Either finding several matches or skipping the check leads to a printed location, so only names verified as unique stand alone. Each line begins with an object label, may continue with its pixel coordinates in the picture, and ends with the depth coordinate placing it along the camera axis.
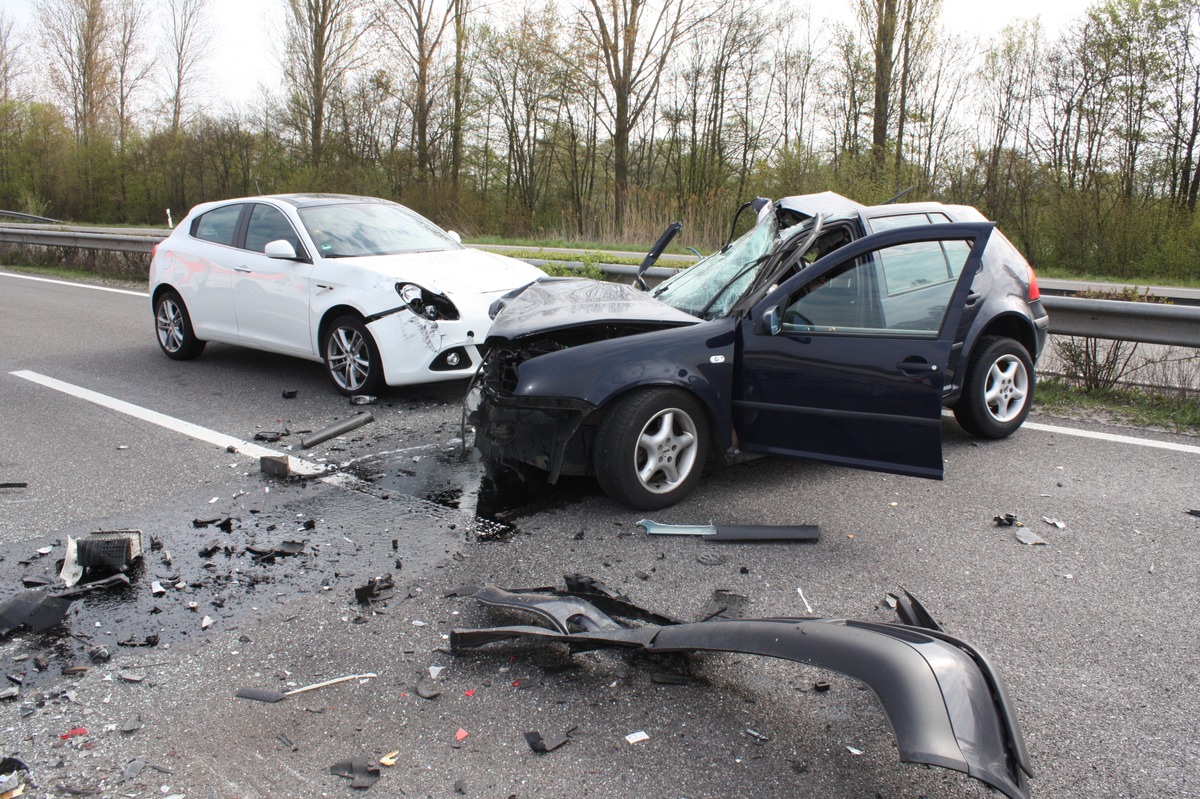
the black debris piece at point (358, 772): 2.57
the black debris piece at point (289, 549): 4.27
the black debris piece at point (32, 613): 3.50
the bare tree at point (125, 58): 46.41
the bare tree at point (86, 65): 46.06
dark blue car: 4.52
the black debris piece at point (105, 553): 3.99
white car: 6.93
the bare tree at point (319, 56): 34.25
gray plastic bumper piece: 2.21
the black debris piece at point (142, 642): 3.42
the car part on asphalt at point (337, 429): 6.09
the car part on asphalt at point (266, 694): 3.04
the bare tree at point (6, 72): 44.91
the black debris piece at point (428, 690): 3.03
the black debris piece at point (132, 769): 2.60
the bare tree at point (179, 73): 43.53
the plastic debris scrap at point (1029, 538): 4.35
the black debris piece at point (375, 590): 3.77
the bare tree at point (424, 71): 33.19
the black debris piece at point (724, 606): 3.56
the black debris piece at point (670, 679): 3.09
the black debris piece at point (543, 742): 2.71
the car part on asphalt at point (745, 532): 4.40
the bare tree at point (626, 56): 29.50
